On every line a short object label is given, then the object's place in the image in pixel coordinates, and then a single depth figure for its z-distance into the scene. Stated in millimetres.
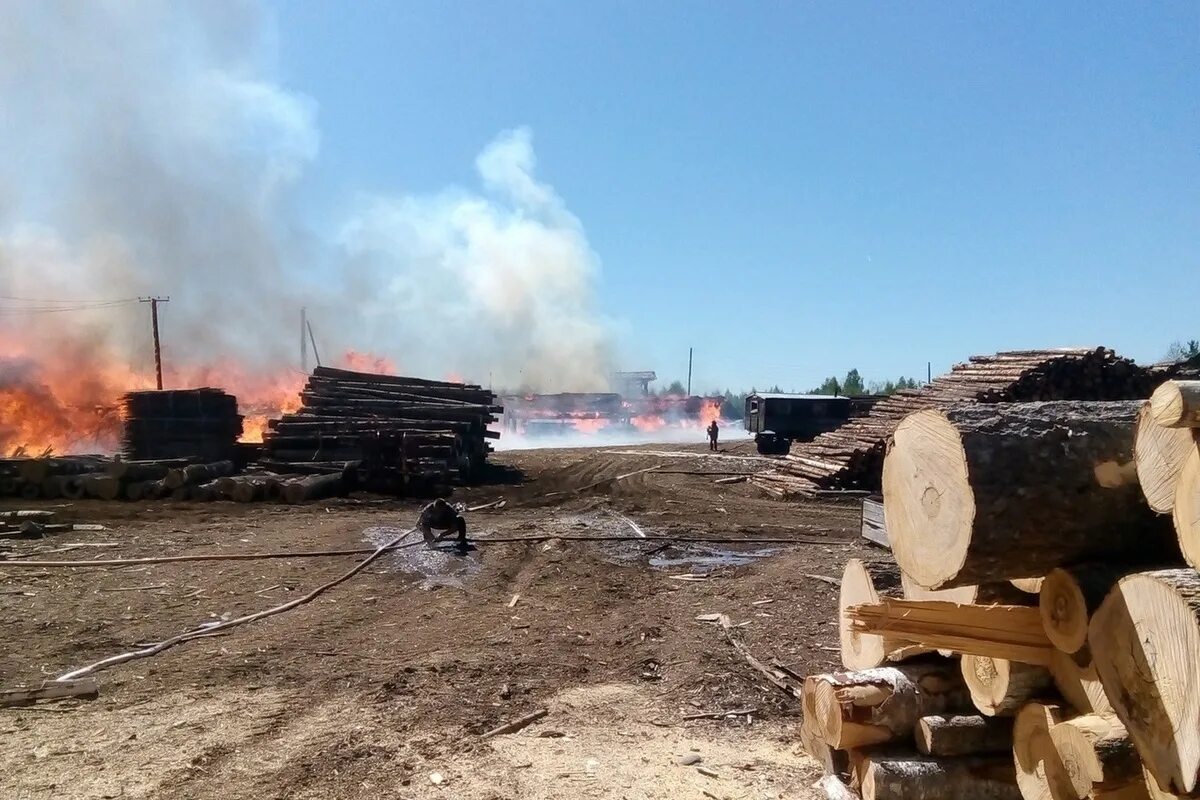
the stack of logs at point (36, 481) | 18047
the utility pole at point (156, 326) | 34781
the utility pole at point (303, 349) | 47125
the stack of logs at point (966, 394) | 17609
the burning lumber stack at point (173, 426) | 22438
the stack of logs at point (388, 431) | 19250
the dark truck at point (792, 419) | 30906
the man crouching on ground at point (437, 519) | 11820
